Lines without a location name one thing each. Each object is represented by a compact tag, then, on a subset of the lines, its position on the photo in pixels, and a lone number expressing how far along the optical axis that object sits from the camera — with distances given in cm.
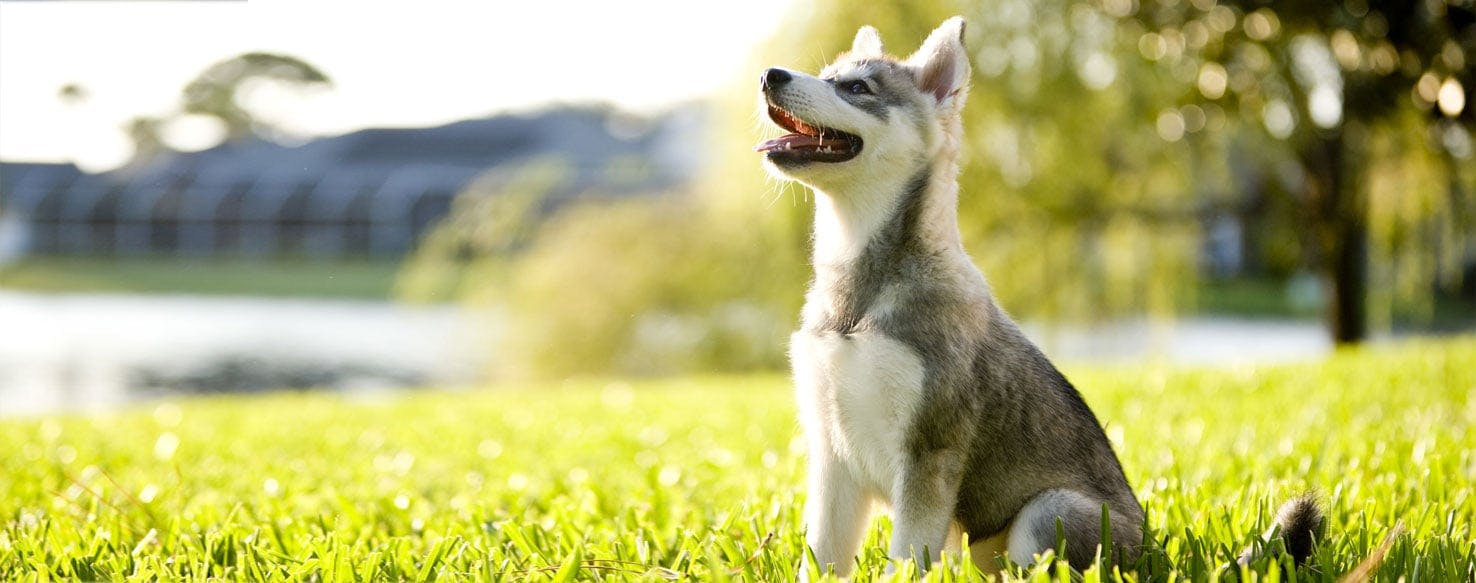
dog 244
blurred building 4659
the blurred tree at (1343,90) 650
